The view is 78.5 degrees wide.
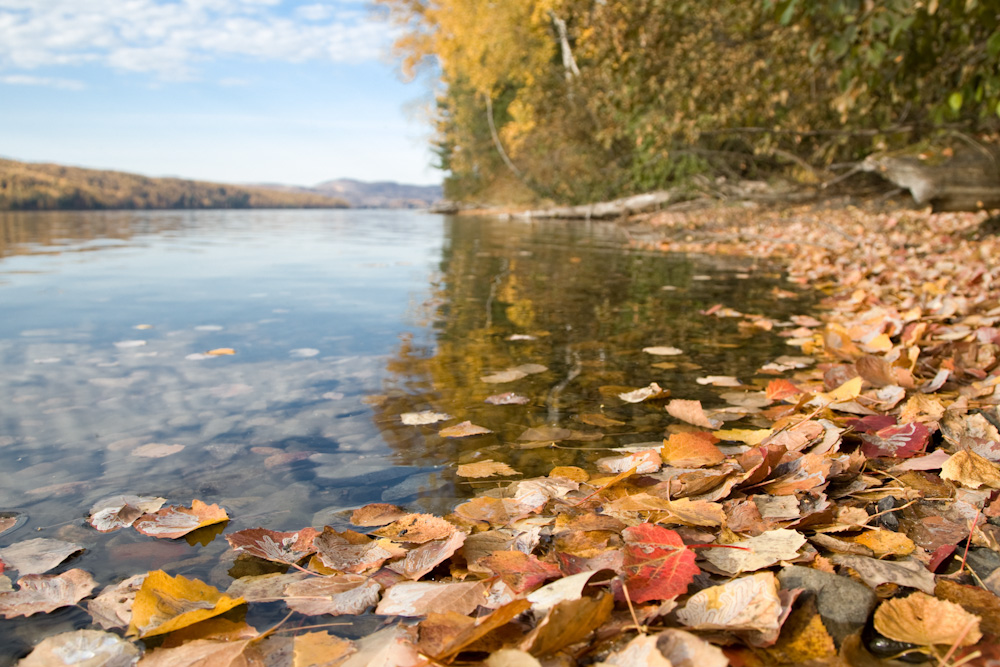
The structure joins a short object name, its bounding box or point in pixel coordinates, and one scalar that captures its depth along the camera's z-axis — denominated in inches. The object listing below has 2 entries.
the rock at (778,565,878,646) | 27.6
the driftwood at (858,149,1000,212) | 209.9
